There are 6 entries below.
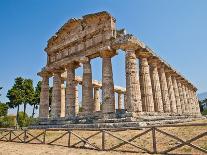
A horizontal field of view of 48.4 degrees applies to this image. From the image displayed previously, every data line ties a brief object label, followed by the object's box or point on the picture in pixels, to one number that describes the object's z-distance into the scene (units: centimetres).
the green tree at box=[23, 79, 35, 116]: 5272
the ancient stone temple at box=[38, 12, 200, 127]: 2271
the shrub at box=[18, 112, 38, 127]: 5299
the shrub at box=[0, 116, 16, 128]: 5261
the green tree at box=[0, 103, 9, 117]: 5191
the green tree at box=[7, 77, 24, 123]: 5122
